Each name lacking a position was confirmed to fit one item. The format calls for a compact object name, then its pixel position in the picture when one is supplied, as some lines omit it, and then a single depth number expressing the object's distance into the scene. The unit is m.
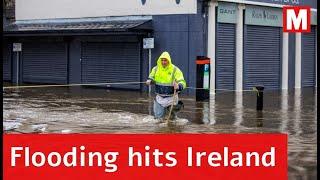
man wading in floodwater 13.59
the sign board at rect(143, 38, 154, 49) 25.19
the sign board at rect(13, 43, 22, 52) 30.70
